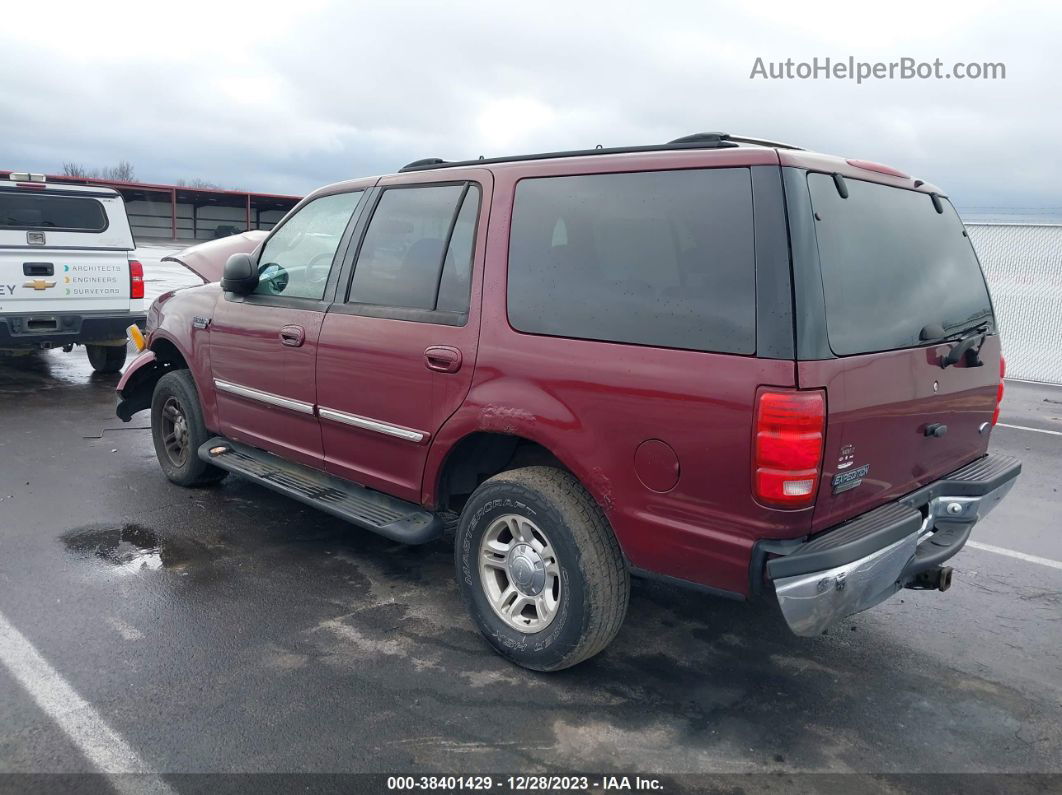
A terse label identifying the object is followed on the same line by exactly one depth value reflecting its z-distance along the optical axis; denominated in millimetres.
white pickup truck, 8422
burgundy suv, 2791
